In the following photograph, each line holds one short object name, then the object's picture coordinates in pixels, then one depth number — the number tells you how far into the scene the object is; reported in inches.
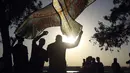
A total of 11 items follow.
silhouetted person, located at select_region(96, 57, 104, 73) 239.1
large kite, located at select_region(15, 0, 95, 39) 83.2
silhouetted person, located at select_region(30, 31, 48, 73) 122.9
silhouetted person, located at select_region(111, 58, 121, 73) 255.8
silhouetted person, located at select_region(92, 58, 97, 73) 235.5
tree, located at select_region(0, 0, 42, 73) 358.3
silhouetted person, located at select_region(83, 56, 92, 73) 231.4
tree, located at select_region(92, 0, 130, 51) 424.6
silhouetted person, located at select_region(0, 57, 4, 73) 142.3
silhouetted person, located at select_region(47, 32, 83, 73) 115.2
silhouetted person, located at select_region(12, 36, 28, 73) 125.1
